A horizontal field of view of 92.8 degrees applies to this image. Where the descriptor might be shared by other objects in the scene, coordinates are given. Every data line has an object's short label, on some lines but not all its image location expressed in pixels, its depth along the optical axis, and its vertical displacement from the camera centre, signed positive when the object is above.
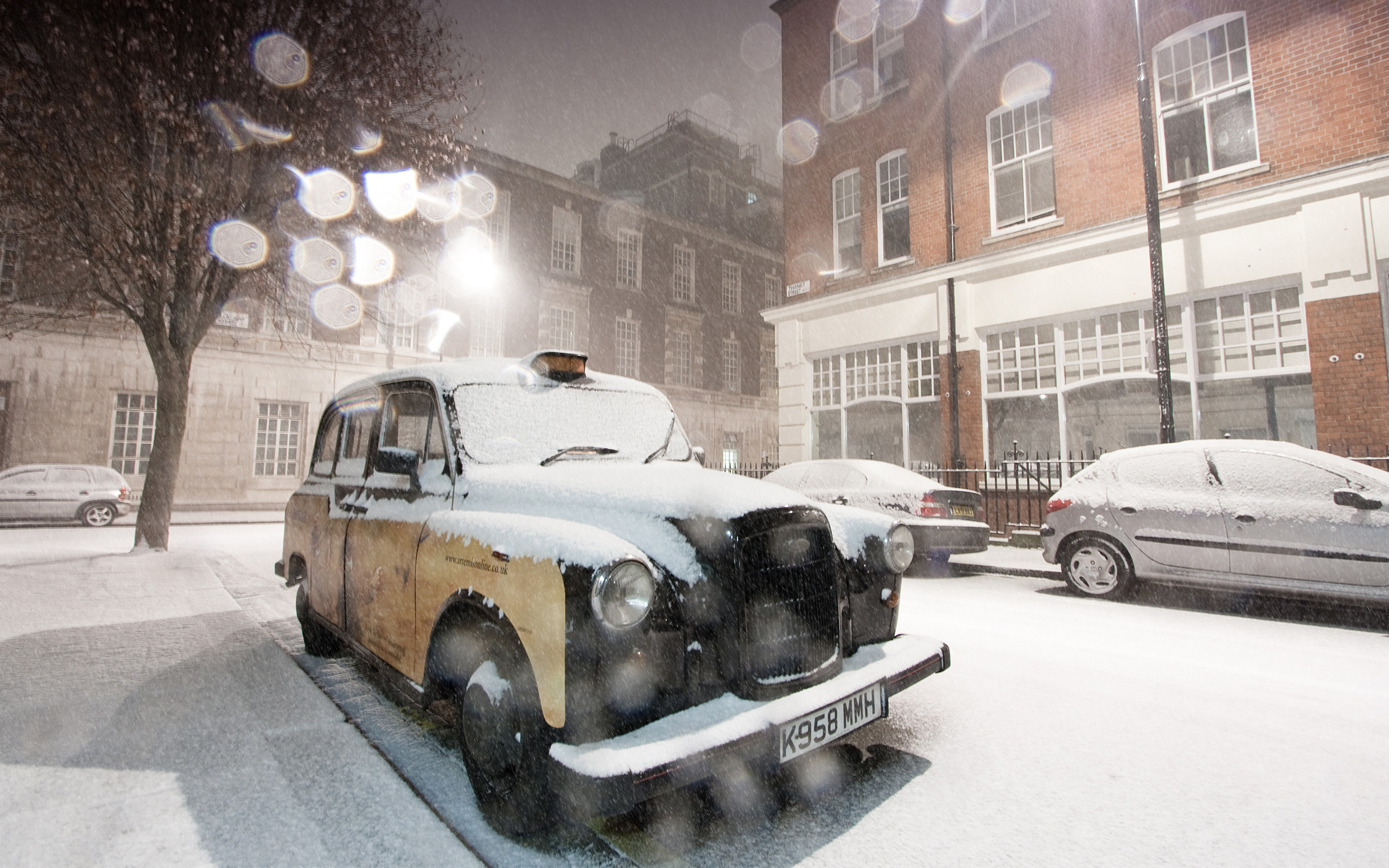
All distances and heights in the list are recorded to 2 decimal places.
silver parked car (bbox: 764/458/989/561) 8.34 -0.24
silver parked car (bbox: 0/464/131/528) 14.76 -0.18
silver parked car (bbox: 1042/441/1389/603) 5.65 -0.38
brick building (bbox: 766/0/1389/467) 9.59 +4.55
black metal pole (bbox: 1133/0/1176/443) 8.89 +3.24
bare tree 9.62 +5.64
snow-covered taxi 2.20 -0.45
